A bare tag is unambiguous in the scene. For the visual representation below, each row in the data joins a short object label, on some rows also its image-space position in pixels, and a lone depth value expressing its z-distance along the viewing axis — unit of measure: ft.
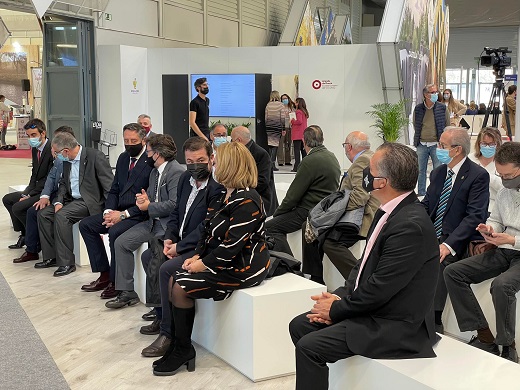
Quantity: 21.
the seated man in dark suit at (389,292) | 9.42
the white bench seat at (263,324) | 13.23
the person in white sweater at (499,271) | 13.66
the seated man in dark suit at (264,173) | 20.27
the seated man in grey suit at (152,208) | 17.88
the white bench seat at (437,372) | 9.45
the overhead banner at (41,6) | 39.76
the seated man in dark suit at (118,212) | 19.11
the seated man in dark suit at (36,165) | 24.63
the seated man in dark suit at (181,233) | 14.58
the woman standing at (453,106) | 42.55
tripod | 38.06
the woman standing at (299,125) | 46.62
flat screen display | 47.01
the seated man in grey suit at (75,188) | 21.86
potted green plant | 40.32
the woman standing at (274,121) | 45.16
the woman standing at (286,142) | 48.06
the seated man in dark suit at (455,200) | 15.12
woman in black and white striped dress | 13.09
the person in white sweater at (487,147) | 19.10
